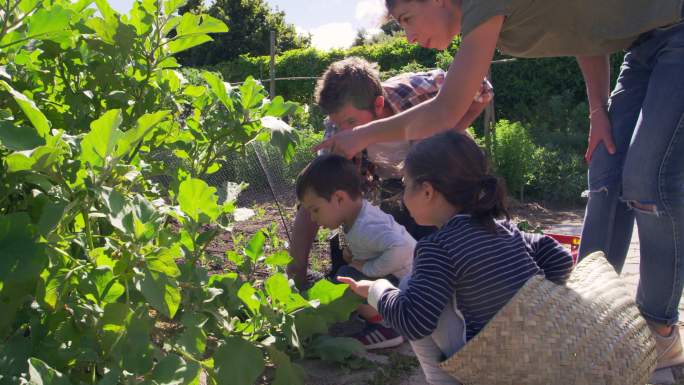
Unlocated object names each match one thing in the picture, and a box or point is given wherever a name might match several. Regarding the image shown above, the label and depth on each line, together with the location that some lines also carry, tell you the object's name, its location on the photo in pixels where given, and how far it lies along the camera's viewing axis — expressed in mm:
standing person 2203
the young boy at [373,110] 3121
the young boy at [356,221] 2824
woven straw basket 1761
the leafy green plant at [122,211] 1243
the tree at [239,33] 27781
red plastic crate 3639
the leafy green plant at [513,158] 6871
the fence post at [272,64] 8250
